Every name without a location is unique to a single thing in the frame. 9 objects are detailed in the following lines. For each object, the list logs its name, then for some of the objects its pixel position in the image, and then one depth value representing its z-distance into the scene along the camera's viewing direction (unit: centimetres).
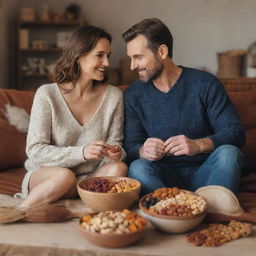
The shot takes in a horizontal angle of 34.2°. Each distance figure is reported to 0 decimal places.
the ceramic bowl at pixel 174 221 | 146
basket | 518
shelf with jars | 532
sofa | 216
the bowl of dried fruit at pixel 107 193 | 156
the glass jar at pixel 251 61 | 521
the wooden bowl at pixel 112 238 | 135
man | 193
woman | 187
